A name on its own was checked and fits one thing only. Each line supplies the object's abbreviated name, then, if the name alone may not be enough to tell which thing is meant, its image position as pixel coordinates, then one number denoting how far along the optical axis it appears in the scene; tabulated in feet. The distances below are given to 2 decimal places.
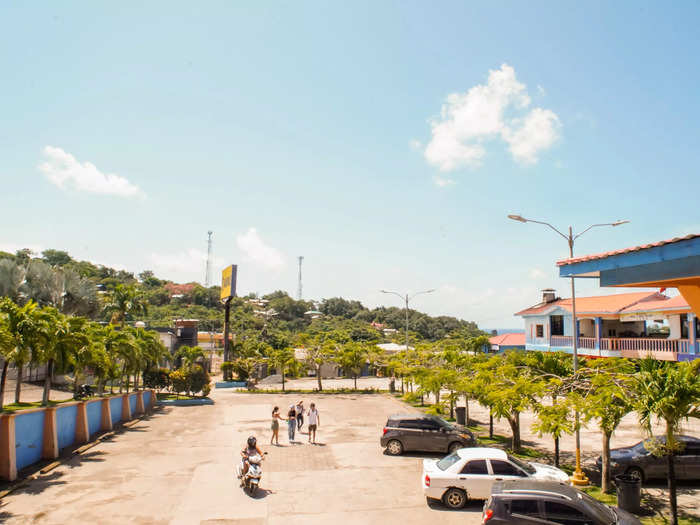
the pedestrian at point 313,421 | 68.64
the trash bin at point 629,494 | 40.22
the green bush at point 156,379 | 126.21
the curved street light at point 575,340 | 47.98
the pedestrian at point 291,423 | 68.33
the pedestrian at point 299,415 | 75.84
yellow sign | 171.53
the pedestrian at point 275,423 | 66.59
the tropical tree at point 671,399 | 34.88
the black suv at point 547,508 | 29.91
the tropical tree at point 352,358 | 141.90
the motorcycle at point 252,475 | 44.32
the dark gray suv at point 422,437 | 60.85
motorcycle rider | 45.61
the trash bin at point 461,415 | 83.51
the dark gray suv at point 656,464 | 49.06
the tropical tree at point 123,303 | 138.82
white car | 41.50
